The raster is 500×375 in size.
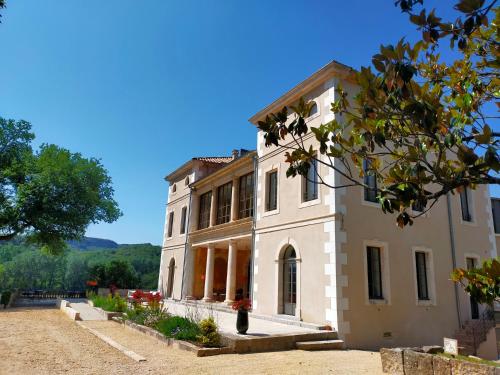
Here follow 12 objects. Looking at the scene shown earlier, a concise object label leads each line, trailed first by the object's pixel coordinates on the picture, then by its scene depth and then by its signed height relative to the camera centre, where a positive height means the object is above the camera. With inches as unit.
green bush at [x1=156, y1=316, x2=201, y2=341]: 349.7 -47.8
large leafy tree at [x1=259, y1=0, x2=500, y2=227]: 115.8 +70.7
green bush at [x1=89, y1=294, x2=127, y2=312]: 573.2 -43.6
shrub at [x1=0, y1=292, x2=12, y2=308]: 757.9 -55.4
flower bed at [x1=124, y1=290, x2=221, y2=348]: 331.9 -46.0
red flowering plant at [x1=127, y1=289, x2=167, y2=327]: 439.2 -40.9
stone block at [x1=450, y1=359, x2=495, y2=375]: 208.1 -43.2
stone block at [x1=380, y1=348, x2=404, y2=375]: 253.4 -49.7
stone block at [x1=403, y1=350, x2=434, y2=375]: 233.8 -46.8
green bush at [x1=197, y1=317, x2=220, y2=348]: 327.0 -47.5
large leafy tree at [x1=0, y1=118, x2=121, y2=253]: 828.6 +189.0
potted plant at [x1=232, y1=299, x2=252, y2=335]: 352.8 -30.8
